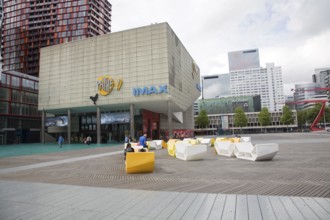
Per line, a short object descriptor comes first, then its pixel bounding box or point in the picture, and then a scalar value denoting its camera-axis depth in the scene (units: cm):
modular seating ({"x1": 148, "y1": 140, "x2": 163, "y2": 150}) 2541
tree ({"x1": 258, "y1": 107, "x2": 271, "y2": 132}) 9544
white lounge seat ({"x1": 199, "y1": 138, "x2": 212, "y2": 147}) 2558
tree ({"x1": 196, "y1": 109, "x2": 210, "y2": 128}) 9044
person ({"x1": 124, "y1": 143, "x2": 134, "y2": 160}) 1193
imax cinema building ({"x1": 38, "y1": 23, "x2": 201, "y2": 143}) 4359
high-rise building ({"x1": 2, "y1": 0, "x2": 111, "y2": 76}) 8919
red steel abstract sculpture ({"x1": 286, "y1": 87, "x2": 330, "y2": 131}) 7103
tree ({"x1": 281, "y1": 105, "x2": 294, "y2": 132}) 9044
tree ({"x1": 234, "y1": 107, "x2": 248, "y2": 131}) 9619
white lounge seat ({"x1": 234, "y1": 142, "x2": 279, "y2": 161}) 1219
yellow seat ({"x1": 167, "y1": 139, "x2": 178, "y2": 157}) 1693
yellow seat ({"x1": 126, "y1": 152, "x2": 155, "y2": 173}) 964
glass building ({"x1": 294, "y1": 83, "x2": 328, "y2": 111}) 16819
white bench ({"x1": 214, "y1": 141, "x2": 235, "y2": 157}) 1507
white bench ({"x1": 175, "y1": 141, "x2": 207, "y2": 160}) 1347
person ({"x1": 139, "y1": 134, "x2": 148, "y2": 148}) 1570
